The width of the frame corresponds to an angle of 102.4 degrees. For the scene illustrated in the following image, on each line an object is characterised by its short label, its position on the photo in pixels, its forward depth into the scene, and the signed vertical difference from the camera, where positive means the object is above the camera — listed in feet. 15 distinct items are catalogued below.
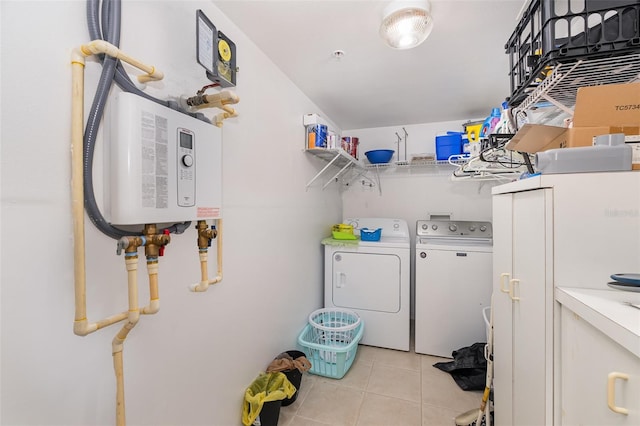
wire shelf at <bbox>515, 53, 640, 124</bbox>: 2.62 +1.50
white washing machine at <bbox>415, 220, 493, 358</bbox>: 7.49 -2.41
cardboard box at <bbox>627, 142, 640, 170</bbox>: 2.54 +0.53
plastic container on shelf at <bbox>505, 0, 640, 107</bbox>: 2.40 +1.73
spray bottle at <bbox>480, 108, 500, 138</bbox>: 5.12 +1.85
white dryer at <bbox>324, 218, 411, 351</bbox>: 8.18 -2.42
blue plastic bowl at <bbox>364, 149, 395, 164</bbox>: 9.76 +2.16
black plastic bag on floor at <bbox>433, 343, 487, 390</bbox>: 6.42 -4.14
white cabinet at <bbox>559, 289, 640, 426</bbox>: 1.77 -1.24
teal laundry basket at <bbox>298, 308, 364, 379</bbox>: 6.70 -3.65
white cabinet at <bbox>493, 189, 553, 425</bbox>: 2.80 -1.27
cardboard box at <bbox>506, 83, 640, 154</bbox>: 2.70 +1.05
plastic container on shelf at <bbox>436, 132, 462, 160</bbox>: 8.75 +2.29
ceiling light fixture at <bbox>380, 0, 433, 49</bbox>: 3.91 +3.08
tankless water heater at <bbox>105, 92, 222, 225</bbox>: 2.53 +0.54
